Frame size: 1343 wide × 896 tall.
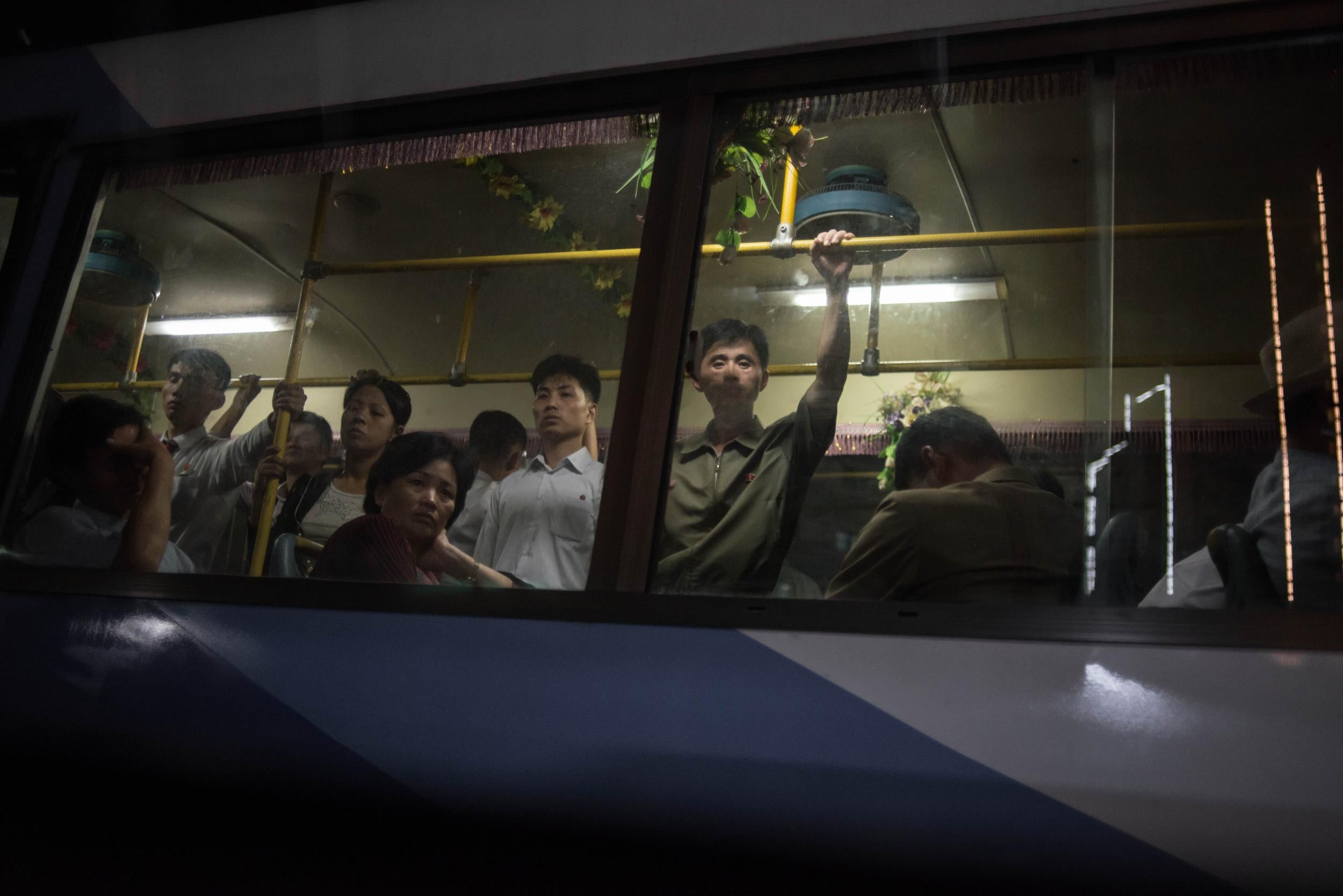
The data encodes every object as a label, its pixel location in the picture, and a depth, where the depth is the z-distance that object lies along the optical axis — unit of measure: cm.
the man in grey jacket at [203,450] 238
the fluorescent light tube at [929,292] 199
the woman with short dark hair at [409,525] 215
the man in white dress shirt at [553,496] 208
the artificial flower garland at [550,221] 222
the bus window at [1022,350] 179
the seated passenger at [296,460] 236
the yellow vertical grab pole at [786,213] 213
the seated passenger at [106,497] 239
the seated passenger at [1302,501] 169
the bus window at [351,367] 220
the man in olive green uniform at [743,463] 197
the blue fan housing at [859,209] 208
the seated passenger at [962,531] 182
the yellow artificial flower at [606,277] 222
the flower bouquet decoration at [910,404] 196
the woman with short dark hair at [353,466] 229
